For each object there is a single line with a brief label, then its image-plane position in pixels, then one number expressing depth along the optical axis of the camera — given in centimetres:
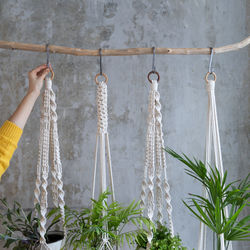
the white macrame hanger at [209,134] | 148
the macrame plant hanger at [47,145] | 142
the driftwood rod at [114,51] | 141
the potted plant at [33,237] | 149
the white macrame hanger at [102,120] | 149
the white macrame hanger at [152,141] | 147
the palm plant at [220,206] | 134
